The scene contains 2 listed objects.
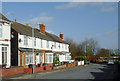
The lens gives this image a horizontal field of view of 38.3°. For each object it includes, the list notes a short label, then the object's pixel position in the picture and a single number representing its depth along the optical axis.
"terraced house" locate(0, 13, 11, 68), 23.02
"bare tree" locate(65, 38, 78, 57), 77.43
